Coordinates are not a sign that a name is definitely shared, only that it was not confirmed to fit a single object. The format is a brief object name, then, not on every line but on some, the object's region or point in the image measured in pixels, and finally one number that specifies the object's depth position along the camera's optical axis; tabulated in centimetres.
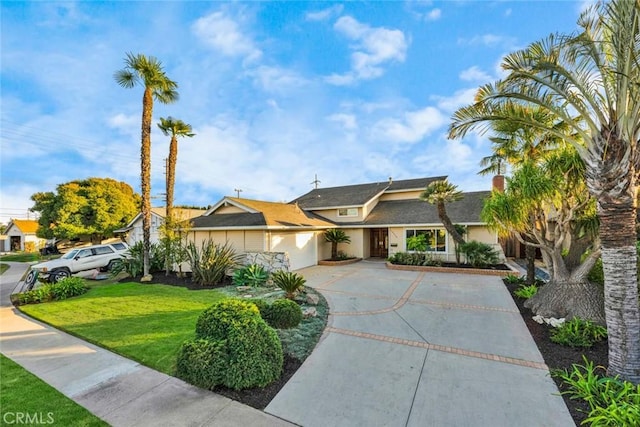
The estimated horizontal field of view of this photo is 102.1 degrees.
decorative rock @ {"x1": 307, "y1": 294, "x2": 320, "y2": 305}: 860
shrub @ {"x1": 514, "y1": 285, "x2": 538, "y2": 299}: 869
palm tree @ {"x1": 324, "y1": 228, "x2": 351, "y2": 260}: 1823
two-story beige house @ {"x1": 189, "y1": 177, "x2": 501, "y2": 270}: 1469
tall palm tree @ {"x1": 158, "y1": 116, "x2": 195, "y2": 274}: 1466
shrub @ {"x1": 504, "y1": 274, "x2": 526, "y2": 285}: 1098
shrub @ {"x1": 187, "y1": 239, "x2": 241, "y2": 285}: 1216
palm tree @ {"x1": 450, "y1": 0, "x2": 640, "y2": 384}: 414
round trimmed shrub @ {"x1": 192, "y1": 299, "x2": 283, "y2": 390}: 434
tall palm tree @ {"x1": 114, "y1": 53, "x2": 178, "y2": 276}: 1237
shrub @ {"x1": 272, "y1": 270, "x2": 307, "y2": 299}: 870
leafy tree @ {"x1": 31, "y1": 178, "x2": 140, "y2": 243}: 2958
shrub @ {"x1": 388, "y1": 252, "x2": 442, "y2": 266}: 1542
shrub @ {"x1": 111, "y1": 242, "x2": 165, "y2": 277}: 1425
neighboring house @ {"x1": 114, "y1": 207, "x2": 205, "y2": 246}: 2252
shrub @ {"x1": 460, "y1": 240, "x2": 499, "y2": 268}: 1434
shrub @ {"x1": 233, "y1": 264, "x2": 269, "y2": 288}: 1166
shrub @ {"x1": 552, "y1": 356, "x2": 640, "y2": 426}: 313
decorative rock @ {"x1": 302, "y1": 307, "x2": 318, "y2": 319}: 745
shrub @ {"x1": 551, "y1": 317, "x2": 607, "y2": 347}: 546
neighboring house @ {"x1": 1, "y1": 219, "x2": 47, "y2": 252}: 4241
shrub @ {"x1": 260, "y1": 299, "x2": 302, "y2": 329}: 648
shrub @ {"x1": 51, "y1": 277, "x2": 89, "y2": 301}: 1059
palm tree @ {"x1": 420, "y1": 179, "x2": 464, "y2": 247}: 1464
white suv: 1352
